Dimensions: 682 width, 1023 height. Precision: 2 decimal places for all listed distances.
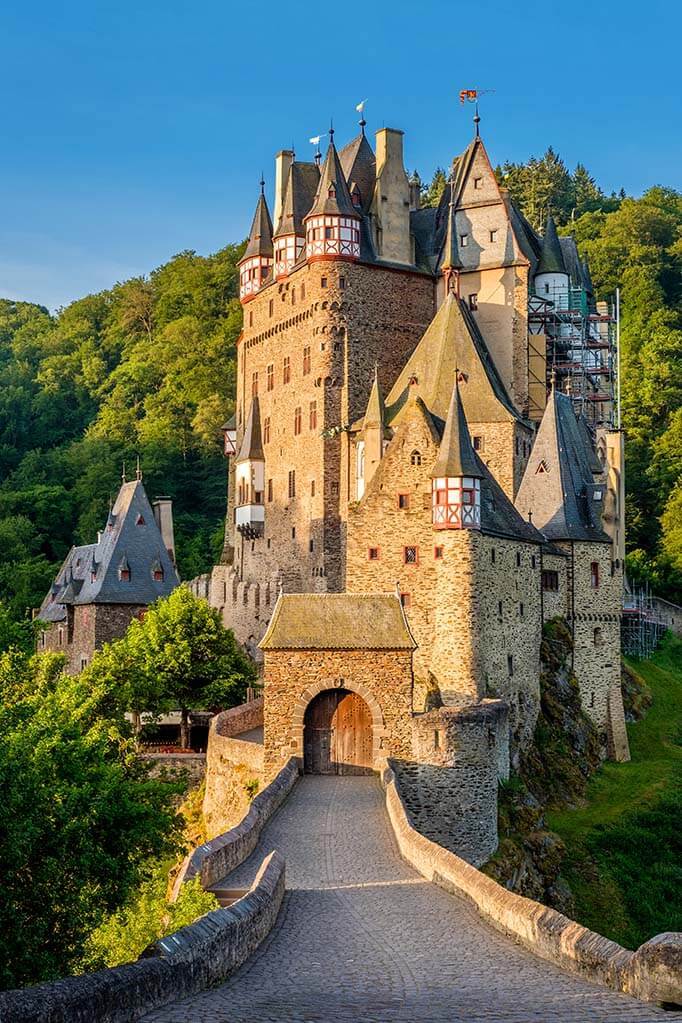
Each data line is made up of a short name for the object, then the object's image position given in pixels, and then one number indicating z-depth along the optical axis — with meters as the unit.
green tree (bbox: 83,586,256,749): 48.69
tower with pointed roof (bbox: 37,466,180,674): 60.88
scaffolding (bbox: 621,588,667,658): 64.94
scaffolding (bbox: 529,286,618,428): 63.78
